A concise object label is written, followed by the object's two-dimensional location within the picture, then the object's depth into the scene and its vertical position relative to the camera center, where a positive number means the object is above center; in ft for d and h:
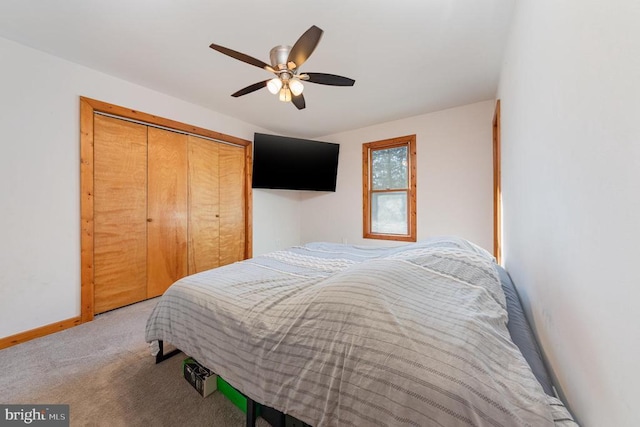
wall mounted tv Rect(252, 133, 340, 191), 13.07 +2.80
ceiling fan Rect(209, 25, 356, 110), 5.03 +3.53
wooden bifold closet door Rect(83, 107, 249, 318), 8.61 +0.19
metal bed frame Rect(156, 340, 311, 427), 3.71 -3.28
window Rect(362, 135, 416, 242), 12.36 +1.33
